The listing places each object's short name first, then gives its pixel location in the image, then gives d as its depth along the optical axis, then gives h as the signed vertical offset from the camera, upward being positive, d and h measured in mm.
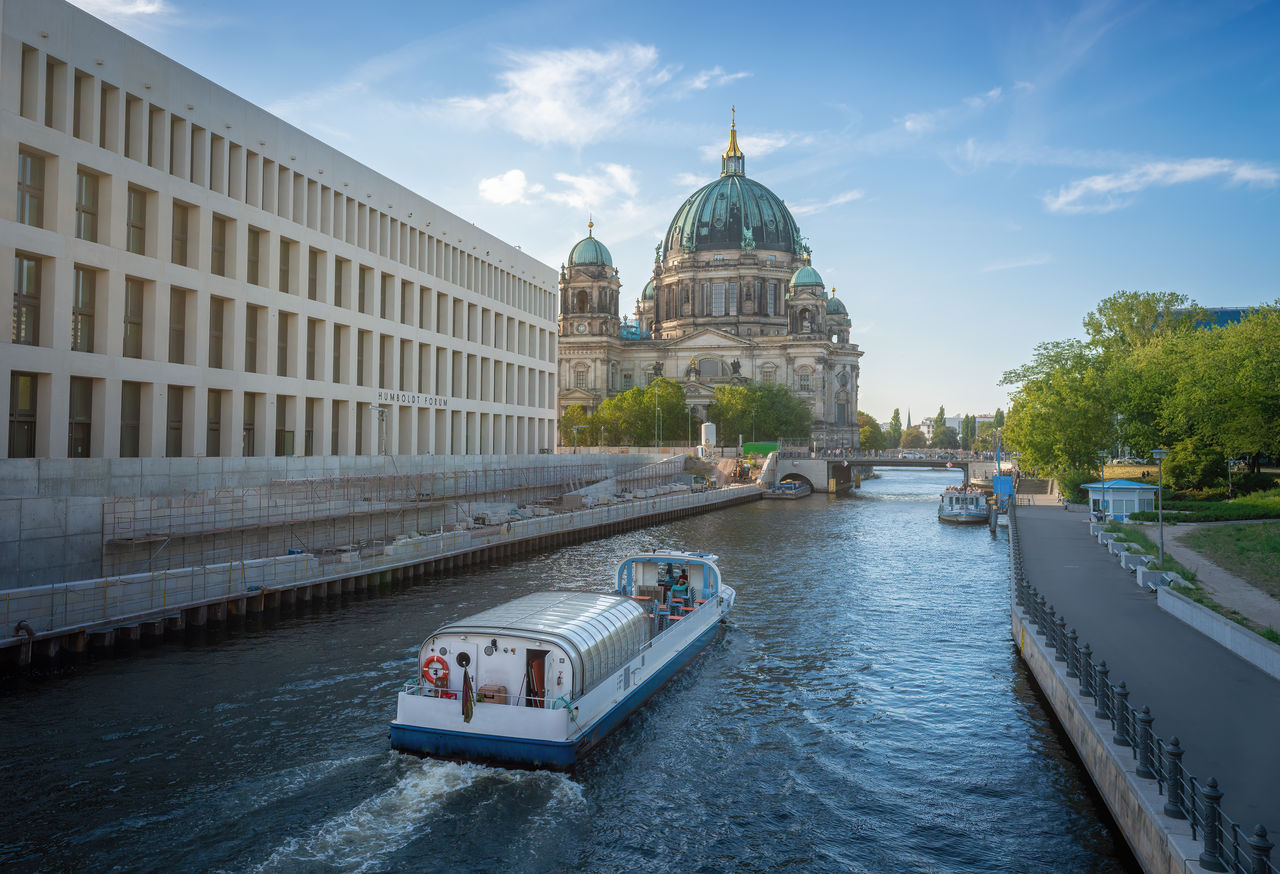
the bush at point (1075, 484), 79625 -2603
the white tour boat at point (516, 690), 20016 -5561
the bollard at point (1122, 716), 16500 -4715
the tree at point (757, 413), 148000 +6106
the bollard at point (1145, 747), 14953 -4791
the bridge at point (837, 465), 125125 -1787
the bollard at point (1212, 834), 11727 -4870
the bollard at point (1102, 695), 18075 -4764
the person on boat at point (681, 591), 34906 -5374
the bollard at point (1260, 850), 10602 -4561
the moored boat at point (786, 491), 115881 -5148
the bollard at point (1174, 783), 13492 -4839
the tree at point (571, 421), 149750 +4392
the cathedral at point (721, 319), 173000 +25837
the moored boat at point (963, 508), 83562 -5040
